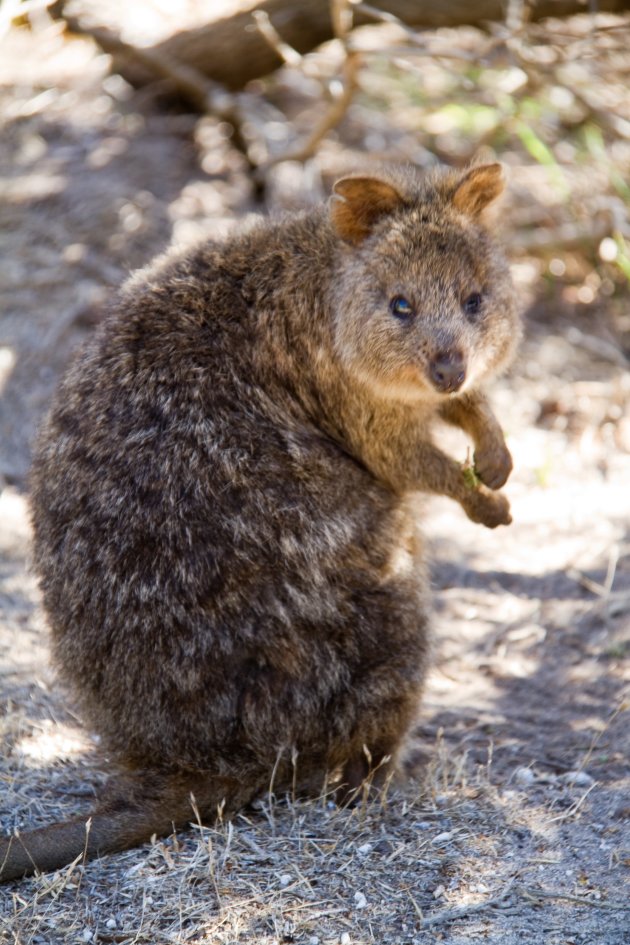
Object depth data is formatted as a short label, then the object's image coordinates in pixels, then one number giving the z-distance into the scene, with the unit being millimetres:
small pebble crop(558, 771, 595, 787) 7785
